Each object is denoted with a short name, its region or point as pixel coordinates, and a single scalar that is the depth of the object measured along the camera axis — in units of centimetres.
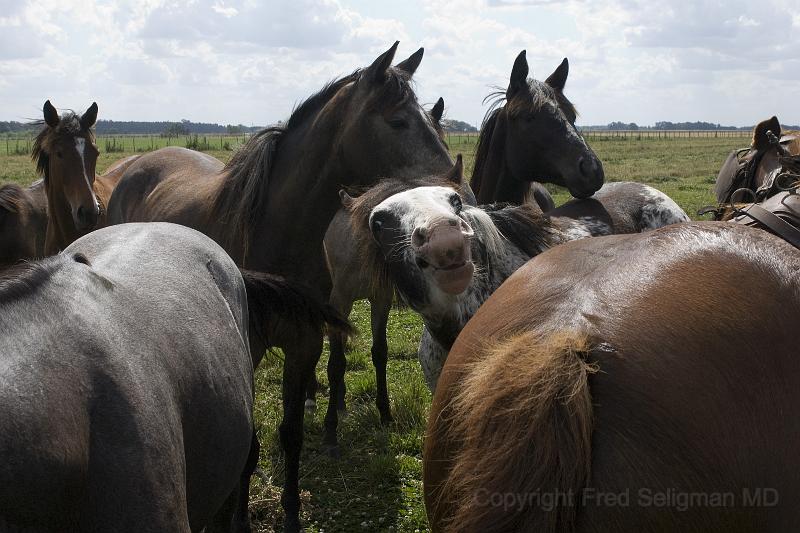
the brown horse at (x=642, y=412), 123
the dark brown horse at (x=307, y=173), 370
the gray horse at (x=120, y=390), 139
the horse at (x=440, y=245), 234
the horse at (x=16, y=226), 624
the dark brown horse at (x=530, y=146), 440
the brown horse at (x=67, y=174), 623
